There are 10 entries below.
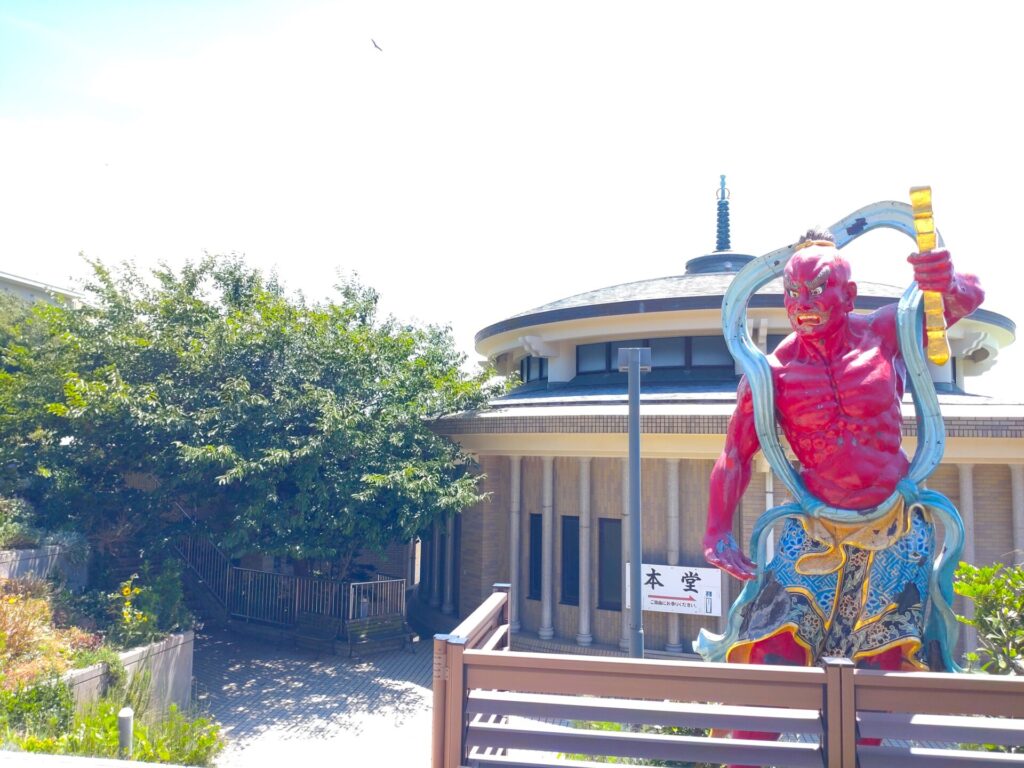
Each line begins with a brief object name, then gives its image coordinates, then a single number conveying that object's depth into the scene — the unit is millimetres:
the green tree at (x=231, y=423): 12039
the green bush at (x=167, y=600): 10711
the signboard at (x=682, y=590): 11297
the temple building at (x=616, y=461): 10719
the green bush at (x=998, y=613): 5523
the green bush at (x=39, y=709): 6844
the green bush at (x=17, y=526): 11350
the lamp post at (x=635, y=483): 8414
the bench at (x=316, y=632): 13945
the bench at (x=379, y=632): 13812
